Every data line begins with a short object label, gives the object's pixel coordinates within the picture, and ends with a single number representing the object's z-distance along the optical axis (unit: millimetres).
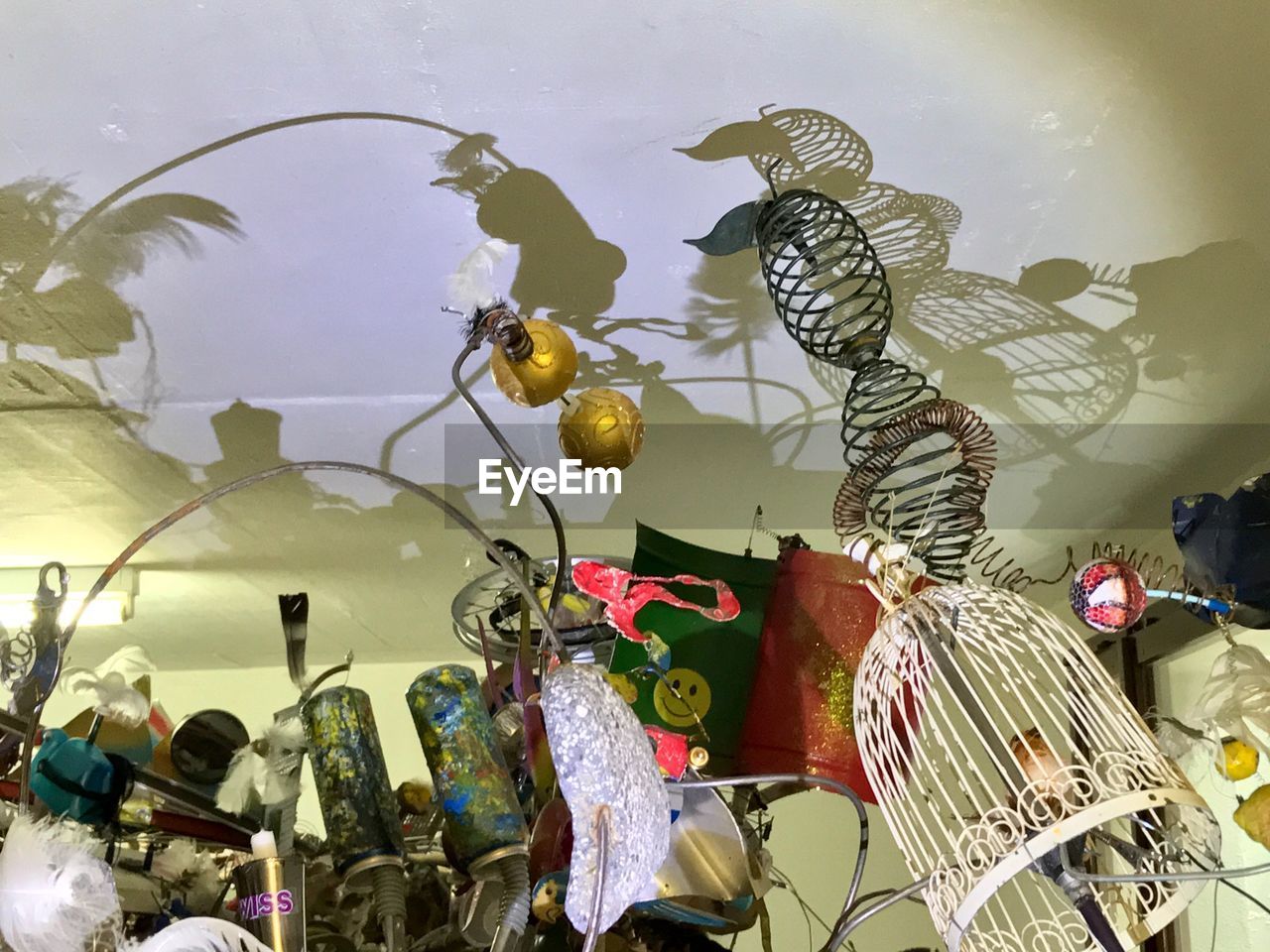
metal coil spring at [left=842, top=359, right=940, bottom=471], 885
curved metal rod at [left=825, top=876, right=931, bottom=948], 720
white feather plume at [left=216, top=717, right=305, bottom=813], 1019
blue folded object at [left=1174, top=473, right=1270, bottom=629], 912
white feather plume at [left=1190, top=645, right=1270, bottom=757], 934
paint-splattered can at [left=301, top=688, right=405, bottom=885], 826
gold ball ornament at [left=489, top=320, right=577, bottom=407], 825
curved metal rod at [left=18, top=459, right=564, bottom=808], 743
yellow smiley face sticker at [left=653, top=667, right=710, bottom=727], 918
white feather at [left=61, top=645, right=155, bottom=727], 989
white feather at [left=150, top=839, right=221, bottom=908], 1032
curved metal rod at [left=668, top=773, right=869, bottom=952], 720
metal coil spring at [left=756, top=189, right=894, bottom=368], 843
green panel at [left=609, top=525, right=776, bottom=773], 947
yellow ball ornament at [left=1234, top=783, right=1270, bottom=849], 939
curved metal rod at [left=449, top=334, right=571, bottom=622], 811
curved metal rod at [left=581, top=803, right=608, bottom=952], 583
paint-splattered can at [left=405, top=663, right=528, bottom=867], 794
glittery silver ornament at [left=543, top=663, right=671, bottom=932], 601
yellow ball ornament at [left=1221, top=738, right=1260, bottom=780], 951
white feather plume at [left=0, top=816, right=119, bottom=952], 606
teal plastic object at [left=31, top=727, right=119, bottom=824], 859
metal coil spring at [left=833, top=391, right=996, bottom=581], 834
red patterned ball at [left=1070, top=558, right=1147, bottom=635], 904
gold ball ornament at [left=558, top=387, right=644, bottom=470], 879
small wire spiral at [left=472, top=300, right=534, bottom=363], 802
